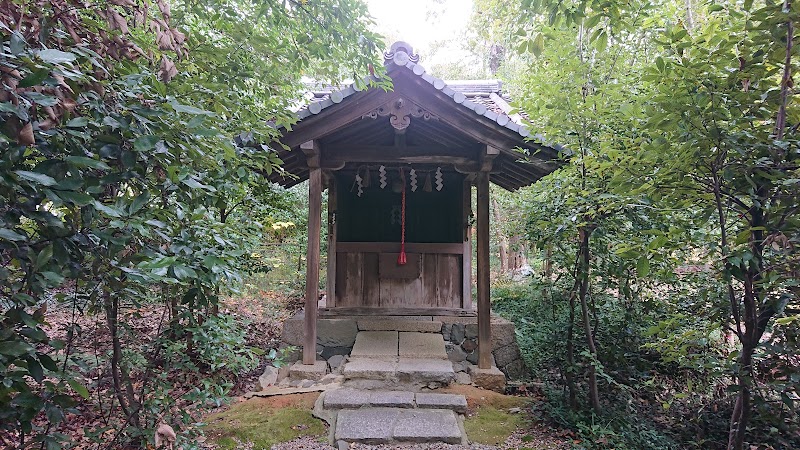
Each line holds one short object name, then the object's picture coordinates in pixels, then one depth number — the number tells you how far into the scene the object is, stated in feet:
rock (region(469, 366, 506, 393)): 17.53
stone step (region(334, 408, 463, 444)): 13.23
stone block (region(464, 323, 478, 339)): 20.52
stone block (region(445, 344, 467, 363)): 19.86
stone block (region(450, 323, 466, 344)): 20.71
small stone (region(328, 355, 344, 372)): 18.69
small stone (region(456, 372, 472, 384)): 17.63
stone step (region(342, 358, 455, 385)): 16.85
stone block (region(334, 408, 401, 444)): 13.20
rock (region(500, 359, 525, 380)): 19.72
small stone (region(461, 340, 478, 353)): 20.38
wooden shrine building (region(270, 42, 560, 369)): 16.47
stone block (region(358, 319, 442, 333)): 20.88
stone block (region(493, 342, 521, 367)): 19.86
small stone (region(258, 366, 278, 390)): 17.32
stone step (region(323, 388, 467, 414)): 15.30
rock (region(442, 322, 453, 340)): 20.91
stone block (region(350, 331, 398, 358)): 18.74
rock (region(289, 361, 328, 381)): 17.40
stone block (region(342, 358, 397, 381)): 16.95
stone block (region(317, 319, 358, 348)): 20.45
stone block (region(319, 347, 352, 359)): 20.17
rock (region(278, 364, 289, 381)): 17.83
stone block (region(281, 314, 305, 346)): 19.77
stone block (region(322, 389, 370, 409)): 15.26
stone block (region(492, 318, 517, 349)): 19.99
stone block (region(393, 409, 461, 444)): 13.25
